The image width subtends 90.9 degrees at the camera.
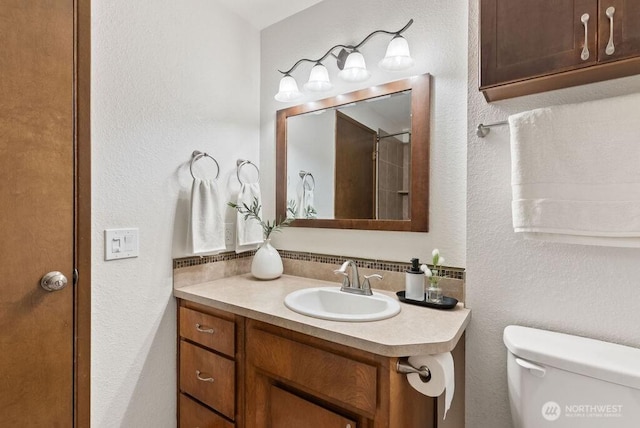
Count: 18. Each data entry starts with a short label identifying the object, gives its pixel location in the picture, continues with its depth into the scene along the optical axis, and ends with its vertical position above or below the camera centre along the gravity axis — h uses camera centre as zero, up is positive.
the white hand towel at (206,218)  1.50 -0.04
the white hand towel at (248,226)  1.74 -0.09
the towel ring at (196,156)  1.58 +0.27
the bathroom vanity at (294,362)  0.93 -0.54
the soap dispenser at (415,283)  1.29 -0.30
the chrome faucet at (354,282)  1.40 -0.33
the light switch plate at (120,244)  1.27 -0.14
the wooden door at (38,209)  1.02 +0.00
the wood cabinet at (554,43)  0.81 +0.47
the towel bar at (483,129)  1.14 +0.30
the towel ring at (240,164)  1.83 +0.27
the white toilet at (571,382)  0.81 -0.47
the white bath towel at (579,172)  0.86 +0.11
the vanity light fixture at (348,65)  1.39 +0.69
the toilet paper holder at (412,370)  0.92 -0.47
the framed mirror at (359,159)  1.41 +0.26
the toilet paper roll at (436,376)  0.90 -0.48
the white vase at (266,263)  1.69 -0.29
